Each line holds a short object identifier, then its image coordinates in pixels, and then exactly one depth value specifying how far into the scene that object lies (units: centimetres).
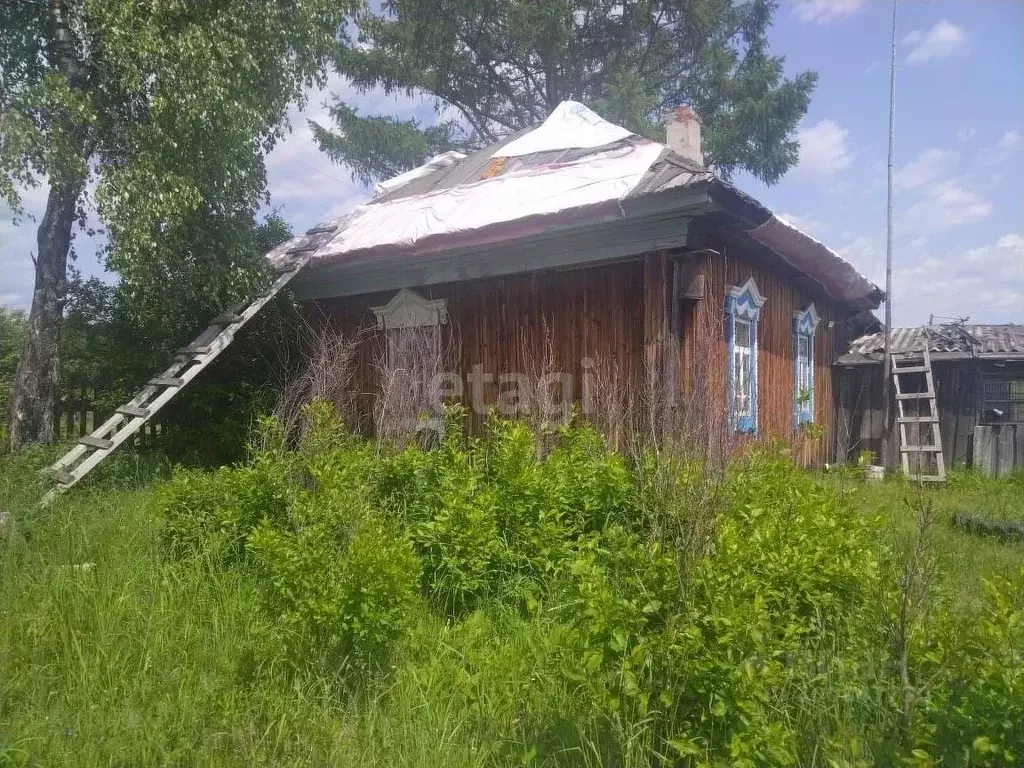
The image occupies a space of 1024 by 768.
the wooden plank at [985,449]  1081
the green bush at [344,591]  317
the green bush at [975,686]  201
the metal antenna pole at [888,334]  1104
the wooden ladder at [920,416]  1059
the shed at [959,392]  1112
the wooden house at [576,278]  634
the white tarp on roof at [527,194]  661
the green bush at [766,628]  232
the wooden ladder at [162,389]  616
